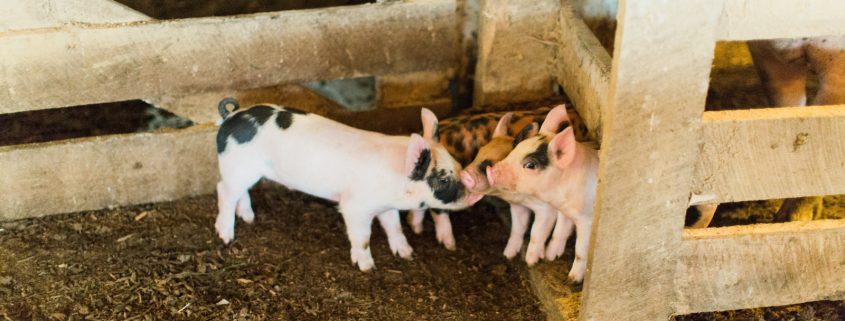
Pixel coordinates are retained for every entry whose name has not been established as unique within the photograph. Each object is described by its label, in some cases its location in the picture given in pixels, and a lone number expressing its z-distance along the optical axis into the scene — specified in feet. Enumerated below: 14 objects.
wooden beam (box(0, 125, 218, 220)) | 14.46
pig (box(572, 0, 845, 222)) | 12.23
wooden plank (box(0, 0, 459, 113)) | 13.47
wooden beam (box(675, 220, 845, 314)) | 10.94
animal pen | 9.41
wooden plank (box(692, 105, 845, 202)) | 9.89
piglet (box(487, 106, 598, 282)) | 12.06
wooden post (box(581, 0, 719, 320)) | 9.01
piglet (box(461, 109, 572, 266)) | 12.69
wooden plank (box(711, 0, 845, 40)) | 9.21
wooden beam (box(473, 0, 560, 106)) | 14.24
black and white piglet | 12.92
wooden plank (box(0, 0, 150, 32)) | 13.07
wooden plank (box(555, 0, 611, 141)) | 12.38
